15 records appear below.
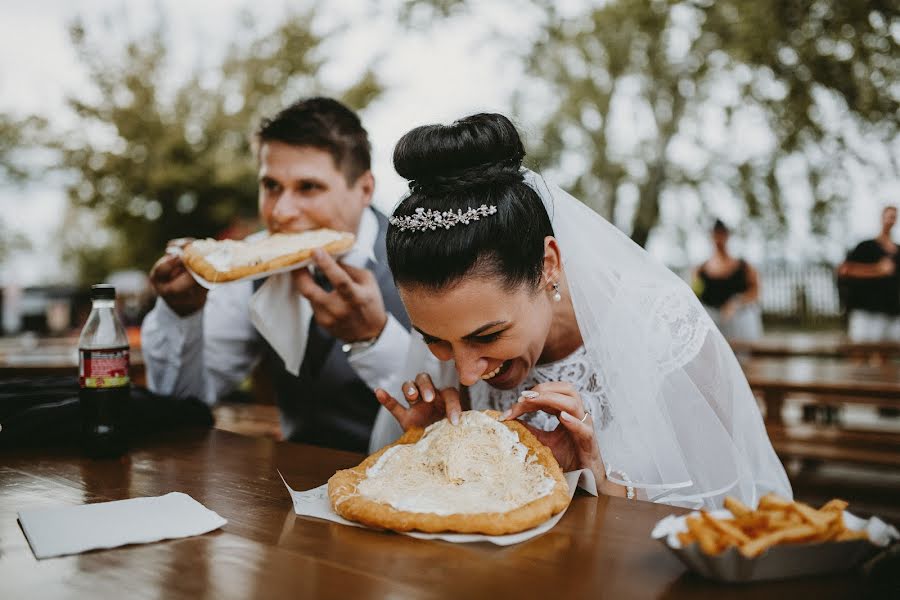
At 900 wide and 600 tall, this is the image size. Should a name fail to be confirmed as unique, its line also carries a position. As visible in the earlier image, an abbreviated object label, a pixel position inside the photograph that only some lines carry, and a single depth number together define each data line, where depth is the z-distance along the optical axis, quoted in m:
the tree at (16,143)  11.73
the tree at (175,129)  11.58
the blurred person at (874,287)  6.68
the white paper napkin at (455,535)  1.13
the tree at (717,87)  7.32
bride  1.56
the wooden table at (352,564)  0.95
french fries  0.93
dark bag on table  1.92
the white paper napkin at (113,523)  1.14
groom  2.62
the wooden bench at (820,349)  6.19
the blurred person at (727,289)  7.13
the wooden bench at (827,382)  3.72
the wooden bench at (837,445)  3.86
